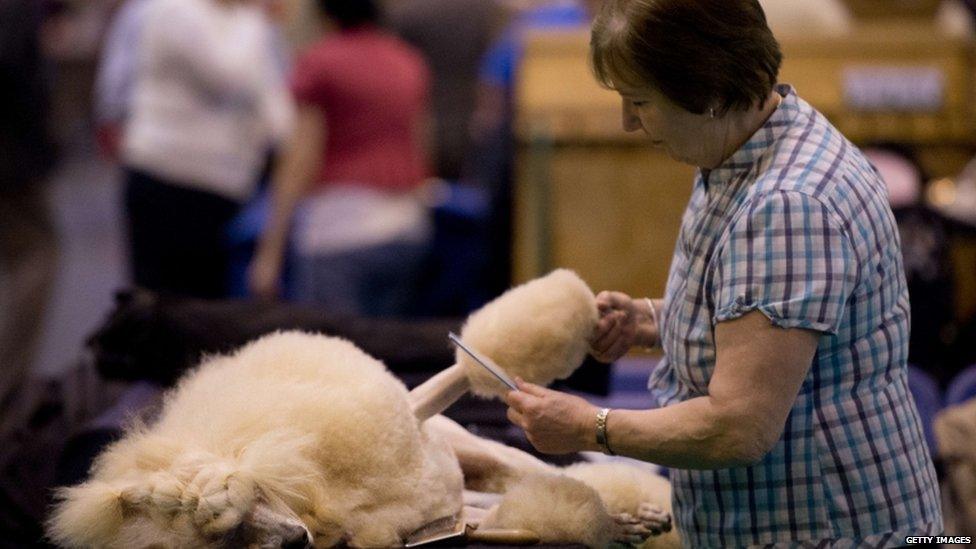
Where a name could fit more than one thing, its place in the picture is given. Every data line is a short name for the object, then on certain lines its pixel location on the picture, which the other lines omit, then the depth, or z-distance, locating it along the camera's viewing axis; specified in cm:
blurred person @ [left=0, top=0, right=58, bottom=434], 711
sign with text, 787
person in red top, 796
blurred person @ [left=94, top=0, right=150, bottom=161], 889
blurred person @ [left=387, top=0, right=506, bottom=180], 1053
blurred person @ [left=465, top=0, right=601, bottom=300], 861
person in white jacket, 807
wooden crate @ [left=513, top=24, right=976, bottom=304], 757
